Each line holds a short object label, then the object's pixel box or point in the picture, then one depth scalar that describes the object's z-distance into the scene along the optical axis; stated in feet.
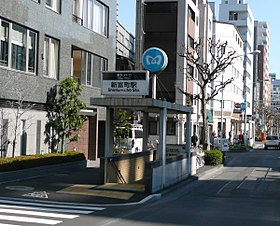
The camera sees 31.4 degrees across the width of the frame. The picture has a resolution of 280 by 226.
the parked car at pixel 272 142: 195.09
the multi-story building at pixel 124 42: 236.02
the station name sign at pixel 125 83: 52.19
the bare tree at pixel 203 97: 92.43
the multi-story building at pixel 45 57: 64.85
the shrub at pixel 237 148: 167.53
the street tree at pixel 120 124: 95.66
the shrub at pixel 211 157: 91.04
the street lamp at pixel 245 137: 189.00
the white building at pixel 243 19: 325.21
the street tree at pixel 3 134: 63.70
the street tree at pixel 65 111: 76.69
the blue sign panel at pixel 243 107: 178.83
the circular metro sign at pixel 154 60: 57.21
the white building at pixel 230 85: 240.12
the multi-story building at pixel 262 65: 363.85
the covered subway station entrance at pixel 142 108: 51.26
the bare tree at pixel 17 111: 64.08
